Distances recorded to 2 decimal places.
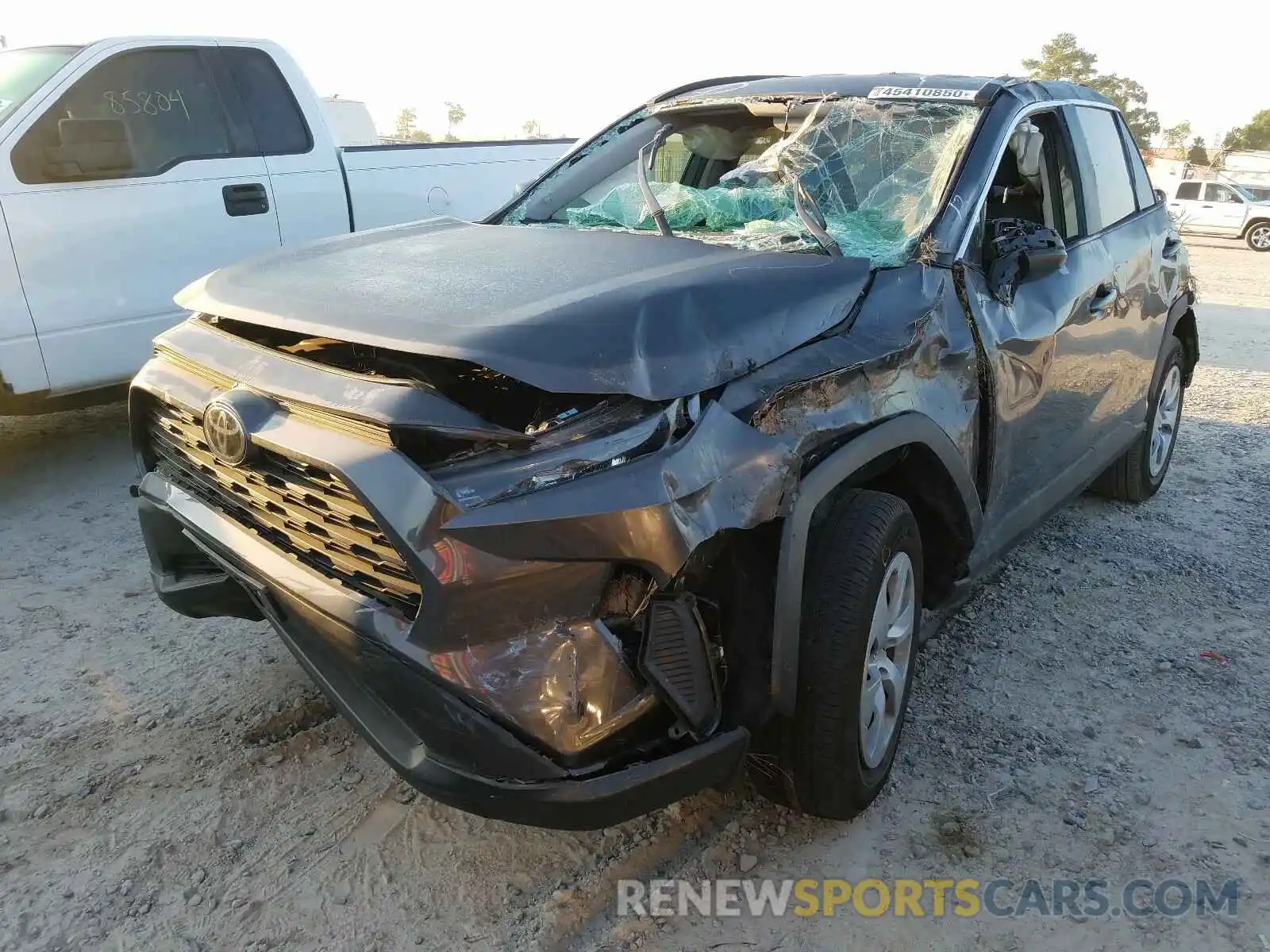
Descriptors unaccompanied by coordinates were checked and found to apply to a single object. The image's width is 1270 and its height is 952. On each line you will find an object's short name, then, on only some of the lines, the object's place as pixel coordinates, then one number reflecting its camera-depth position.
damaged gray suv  1.90
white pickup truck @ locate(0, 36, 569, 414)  4.62
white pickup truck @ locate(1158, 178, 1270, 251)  21.92
